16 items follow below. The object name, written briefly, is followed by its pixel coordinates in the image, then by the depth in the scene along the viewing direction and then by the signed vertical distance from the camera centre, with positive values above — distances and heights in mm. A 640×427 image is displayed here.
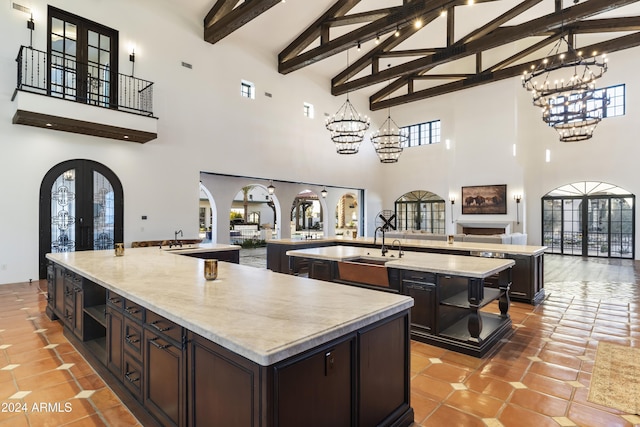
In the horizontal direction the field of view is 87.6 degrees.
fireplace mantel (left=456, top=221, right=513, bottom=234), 12178 -494
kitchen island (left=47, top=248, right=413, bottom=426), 1355 -661
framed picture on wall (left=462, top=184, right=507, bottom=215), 12316 +552
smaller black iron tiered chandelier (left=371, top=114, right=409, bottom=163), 9803 +2113
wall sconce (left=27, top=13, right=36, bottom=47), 6531 +3687
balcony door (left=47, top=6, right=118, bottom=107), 6887 +3363
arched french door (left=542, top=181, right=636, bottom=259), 10984 -223
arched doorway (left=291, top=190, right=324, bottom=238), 23031 -146
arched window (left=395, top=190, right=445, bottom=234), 14500 +93
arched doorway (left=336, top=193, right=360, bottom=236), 24416 +225
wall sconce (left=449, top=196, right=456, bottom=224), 13547 +570
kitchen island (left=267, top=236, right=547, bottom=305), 5152 -695
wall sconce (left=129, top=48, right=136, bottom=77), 7793 +3662
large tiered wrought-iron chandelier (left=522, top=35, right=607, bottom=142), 5539 +2206
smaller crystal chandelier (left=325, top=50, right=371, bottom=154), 8250 +2181
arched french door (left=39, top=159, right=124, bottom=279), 6891 +128
